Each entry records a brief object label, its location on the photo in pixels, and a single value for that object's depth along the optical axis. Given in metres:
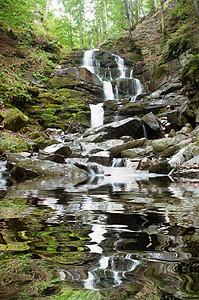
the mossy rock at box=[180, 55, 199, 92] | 8.66
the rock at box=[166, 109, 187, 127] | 10.58
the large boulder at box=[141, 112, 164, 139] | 10.67
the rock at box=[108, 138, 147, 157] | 9.05
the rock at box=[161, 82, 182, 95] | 15.13
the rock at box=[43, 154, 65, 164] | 6.19
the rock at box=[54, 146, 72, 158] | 7.75
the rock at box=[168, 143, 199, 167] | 6.08
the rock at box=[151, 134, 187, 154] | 8.25
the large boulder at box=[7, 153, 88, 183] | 5.05
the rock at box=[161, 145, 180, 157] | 7.43
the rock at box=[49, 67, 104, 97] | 17.91
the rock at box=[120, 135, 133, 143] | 10.36
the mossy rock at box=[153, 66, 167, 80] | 17.06
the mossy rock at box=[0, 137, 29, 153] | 7.11
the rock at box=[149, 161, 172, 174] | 5.81
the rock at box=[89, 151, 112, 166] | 7.60
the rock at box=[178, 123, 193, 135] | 9.48
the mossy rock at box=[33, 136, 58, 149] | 9.41
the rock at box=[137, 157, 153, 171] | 6.72
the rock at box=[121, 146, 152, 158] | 8.30
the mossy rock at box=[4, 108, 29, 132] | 9.24
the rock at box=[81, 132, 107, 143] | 10.29
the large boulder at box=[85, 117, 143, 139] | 10.70
